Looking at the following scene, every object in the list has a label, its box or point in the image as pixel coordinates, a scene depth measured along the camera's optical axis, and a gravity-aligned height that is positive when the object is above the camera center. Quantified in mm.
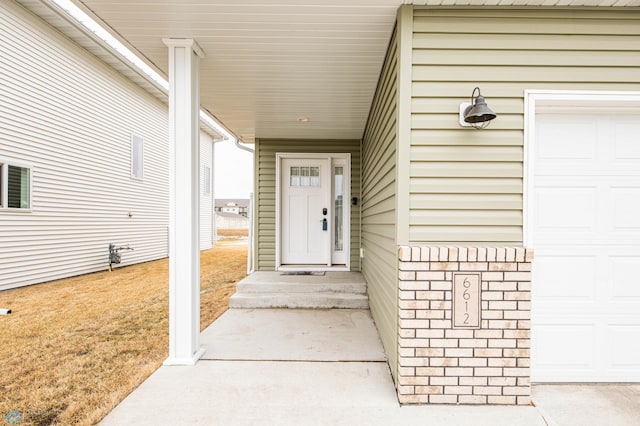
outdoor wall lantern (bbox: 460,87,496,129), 1801 +574
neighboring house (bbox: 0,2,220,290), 4855 +956
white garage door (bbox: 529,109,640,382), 2160 -209
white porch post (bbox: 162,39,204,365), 2359 +53
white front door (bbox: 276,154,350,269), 5348 +9
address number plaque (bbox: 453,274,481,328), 1944 -552
